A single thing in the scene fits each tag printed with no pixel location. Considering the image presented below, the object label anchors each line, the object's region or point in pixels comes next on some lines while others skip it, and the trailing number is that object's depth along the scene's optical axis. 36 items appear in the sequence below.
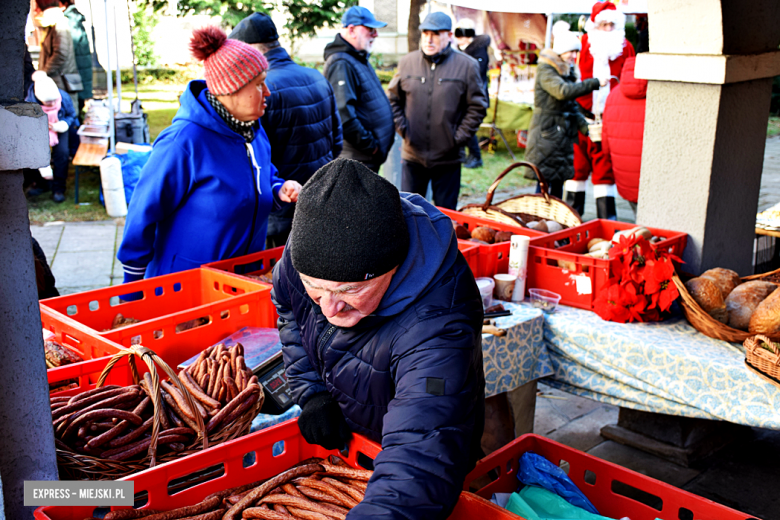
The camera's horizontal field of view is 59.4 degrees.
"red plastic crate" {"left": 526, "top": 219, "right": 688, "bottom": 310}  3.43
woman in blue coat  3.10
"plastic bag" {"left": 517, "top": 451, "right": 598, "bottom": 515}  2.06
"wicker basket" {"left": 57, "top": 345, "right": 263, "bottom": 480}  1.84
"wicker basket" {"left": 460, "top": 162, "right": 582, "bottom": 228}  4.34
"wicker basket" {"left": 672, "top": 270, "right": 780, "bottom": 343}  3.01
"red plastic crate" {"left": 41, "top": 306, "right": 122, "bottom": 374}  2.48
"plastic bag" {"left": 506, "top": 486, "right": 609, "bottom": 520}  2.00
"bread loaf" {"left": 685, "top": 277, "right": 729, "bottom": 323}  3.18
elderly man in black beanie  1.49
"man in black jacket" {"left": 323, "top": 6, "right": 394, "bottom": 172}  5.58
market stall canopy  7.52
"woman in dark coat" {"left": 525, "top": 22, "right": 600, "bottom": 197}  7.23
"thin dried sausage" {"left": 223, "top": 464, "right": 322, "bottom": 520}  1.79
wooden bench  8.72
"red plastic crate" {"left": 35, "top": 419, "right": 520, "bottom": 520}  1.74
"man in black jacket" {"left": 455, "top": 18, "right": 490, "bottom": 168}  9.17
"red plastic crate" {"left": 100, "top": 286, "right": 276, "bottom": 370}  2.63
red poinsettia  3.22
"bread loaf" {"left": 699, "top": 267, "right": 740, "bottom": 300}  3.31
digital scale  2.34
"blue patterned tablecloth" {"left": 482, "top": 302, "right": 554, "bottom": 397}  3.16
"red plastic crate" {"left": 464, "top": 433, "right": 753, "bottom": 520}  1.92
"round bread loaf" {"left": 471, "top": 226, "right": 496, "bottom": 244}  3.92
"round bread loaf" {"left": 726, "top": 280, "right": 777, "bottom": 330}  3.11
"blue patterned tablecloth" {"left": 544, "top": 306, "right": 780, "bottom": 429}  2.86
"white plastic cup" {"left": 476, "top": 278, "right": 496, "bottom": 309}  3.40
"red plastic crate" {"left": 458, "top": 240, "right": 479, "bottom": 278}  3.48
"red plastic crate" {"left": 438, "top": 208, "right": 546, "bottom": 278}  3.59
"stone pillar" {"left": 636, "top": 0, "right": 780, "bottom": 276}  3.77
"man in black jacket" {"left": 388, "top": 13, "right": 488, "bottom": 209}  6.26
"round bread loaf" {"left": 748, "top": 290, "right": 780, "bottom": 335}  2.89
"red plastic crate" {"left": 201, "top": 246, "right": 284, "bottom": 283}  3.37
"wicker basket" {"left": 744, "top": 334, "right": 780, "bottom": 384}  2.70
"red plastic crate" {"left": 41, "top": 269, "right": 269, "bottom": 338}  2.95
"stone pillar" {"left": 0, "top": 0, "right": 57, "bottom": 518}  1.44
